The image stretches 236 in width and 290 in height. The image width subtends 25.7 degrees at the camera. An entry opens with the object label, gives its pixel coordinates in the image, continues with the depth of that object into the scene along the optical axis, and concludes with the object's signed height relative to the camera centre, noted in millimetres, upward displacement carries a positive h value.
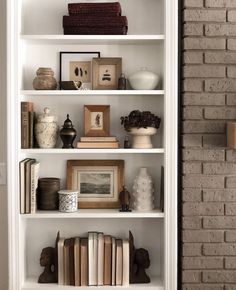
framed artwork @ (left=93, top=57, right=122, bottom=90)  2867 +421
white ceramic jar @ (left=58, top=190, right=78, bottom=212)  2768 -285
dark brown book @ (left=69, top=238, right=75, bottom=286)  2793 -634
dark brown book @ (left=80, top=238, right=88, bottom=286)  2775 -626
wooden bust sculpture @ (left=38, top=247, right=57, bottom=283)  2820 -647
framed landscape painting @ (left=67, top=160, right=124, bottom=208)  2912 -188
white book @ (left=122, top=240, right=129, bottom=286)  2781 -627
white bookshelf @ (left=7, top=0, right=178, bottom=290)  2688 +84
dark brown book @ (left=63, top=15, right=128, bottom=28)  2723 +667
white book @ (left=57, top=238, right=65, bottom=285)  2809 -622
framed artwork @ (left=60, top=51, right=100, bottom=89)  2898 +464
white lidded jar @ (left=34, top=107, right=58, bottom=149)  2777 +97
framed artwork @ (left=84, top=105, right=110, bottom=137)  2852 +164
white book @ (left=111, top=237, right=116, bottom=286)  2789 -628
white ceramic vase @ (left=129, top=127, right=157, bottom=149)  2762 +62
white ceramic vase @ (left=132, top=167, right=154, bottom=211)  2814 -248
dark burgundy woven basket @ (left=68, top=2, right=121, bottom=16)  2719 +734
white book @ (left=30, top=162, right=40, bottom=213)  2715 -196
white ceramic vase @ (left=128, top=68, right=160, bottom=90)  2762 +362
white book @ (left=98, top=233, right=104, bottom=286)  2789 -617
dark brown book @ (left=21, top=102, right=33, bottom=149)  2727 +125
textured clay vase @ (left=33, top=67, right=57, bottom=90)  2754 +363
